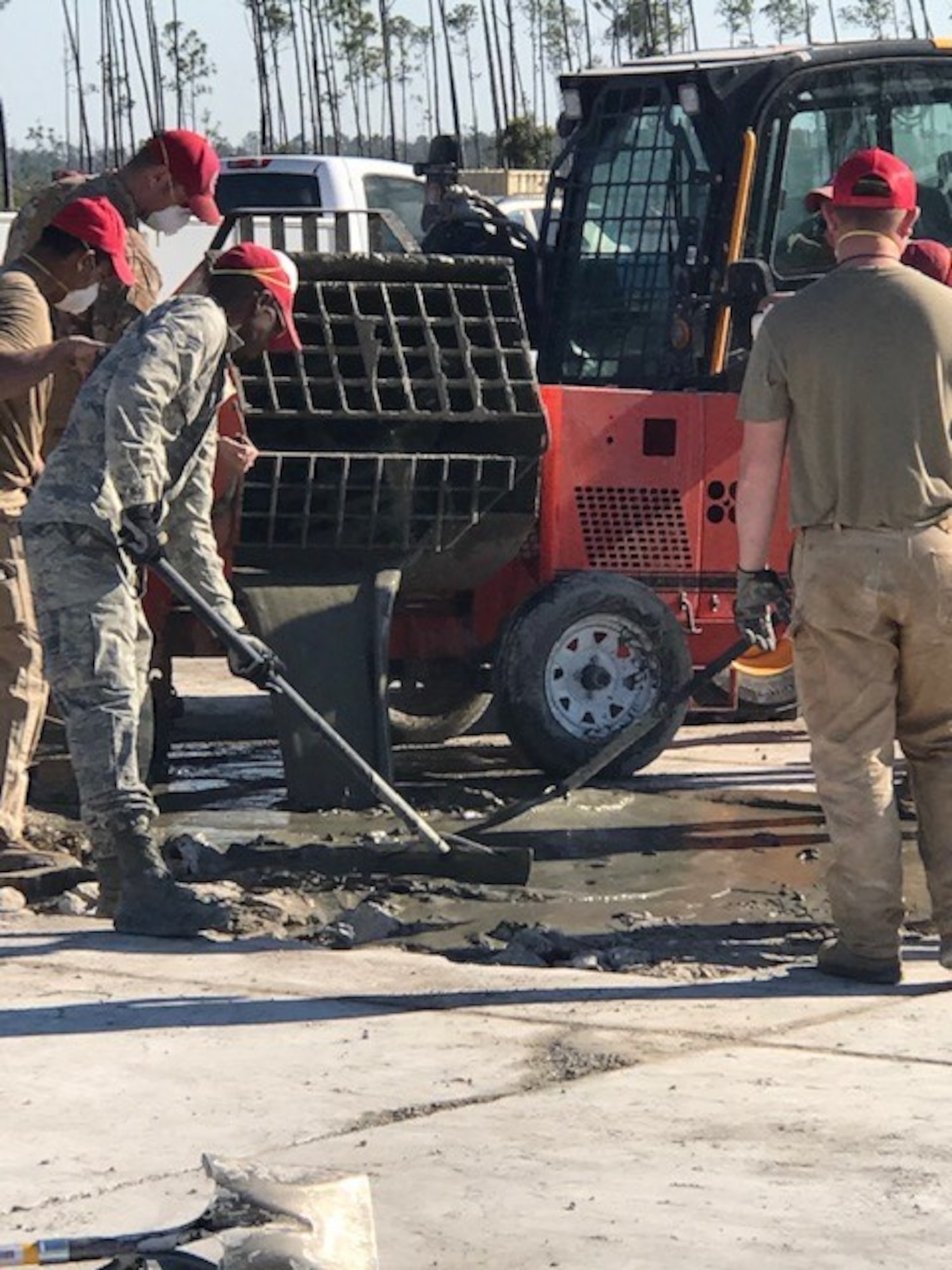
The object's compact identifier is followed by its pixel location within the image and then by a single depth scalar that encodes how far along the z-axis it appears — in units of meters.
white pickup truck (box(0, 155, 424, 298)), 19.25
